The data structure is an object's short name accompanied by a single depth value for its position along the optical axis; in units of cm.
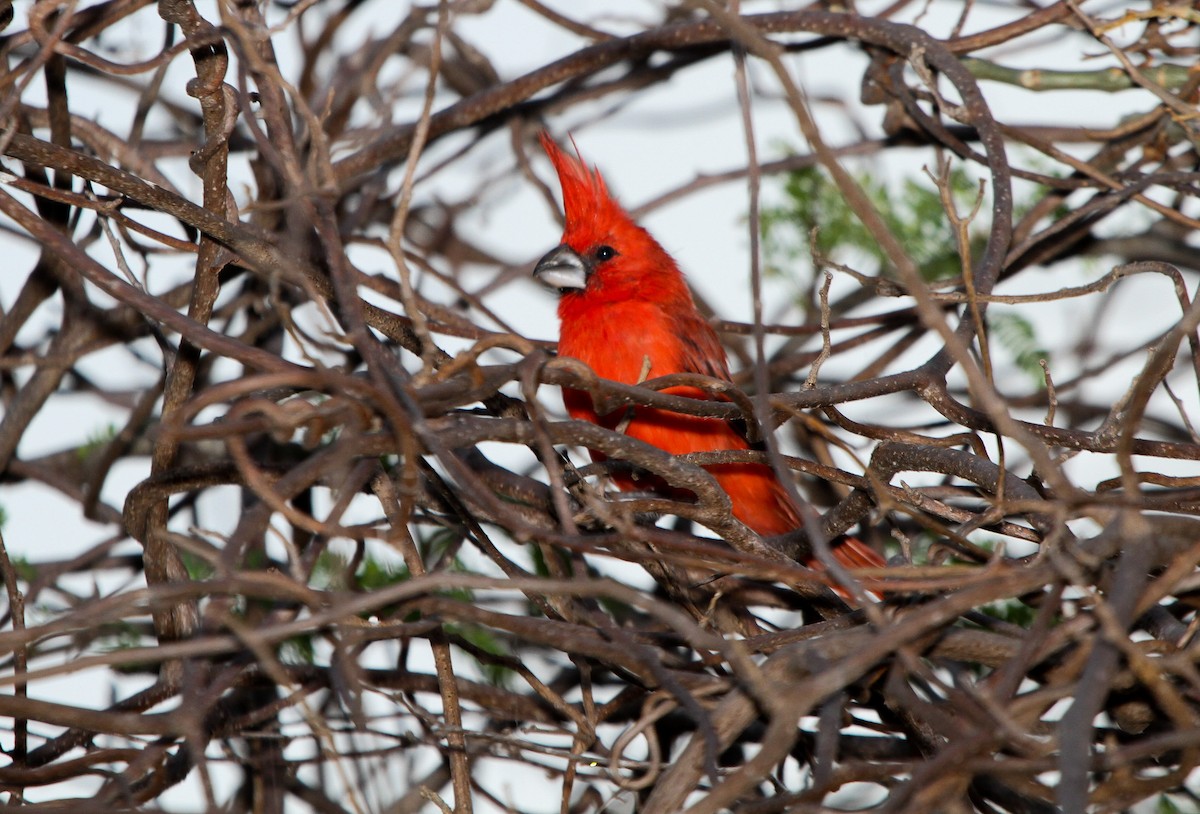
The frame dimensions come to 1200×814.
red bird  642
